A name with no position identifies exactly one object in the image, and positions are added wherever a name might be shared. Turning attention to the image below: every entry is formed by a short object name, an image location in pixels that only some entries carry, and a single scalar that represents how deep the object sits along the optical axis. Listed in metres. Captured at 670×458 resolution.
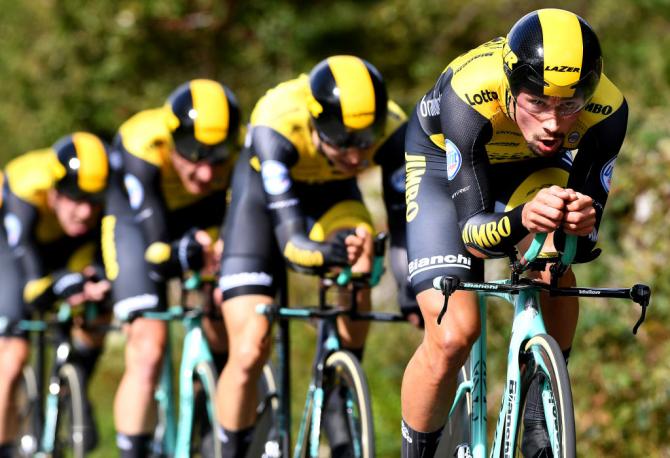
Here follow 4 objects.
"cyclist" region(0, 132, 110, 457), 16.86
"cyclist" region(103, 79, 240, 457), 14.37
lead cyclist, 8.64
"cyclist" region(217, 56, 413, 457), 11.87
